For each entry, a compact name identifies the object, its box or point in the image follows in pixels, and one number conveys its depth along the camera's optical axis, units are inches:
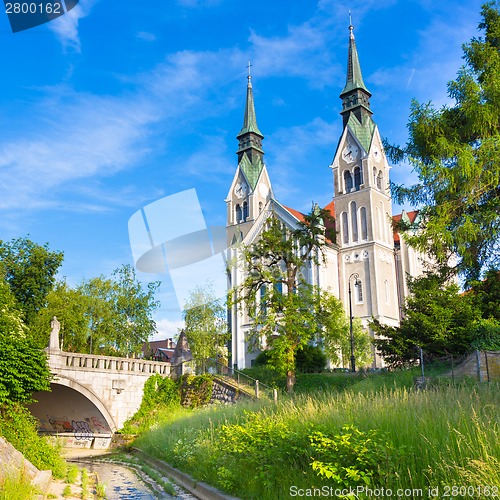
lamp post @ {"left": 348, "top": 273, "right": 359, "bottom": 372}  1939.0
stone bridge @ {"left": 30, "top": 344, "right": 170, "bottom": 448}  1072.8
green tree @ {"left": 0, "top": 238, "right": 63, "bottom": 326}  1721.2
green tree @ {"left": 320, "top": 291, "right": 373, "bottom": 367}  1512.1
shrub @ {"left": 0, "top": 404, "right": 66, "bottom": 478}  514.9
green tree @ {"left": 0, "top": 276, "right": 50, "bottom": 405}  589.9
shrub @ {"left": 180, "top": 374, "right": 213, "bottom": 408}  1099.3
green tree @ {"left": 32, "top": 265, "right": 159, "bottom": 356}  1555.1
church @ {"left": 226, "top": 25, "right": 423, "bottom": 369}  1905.8
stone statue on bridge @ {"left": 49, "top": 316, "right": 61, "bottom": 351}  1049.3
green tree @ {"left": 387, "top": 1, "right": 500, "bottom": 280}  655.8
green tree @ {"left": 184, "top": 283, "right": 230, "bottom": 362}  2076.8
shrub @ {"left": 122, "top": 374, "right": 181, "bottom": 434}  1099.3
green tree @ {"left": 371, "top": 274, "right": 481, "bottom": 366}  914.1
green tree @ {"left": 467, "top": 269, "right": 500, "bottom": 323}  816.3
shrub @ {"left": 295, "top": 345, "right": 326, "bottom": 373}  1338.6
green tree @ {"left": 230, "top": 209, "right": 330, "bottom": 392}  1008.2
